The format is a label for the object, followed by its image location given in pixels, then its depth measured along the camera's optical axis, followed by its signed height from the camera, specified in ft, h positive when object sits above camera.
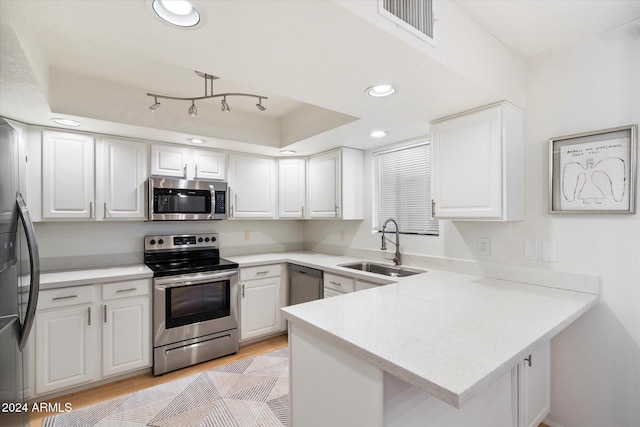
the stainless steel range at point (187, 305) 8.56 -2.75
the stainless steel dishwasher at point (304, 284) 9.72 -2.37
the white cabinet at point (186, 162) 9.45 +1.70
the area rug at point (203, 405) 6.66 -4.55
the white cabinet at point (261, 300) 10.23 -3.03
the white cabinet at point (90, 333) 7.20 -3.04
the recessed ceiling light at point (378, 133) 8.70 +2.36
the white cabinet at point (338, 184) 10.70 +1.08
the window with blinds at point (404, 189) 9.29 +0.82
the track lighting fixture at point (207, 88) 7.30 +3.34
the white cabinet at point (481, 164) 6.21 +1.07
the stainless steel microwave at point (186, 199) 9.29 +0.47
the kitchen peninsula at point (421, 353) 3.34 -1.63
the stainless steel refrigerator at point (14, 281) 3.93 -0.96
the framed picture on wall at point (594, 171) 5.38 +0.79
